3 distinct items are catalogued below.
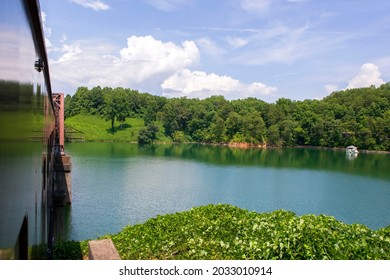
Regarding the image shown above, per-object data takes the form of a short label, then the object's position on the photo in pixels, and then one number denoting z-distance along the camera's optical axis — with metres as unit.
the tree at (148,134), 73.94
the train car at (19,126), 2.91
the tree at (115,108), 78.00
